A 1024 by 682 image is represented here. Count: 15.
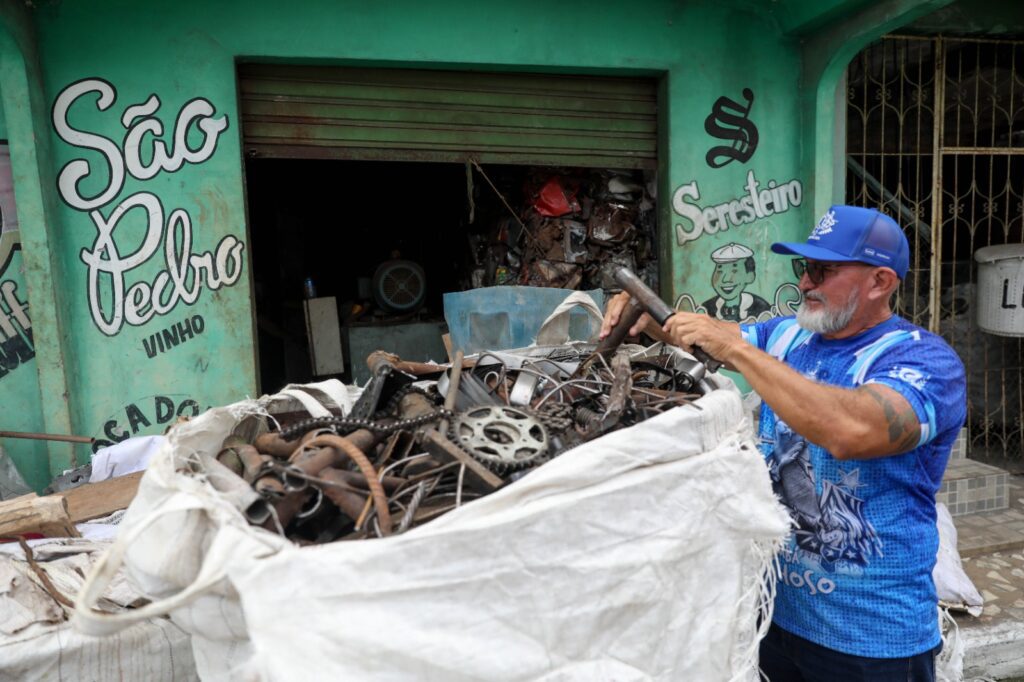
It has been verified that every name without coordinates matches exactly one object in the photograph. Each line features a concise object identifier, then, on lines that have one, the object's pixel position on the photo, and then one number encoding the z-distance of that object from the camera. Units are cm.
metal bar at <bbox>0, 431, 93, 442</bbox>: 357
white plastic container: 536
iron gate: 546
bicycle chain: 149
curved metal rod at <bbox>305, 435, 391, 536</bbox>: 123
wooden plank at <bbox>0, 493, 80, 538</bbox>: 219
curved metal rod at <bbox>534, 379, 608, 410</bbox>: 176
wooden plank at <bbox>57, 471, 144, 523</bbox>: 286
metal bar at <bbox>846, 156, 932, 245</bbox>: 533
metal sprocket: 139
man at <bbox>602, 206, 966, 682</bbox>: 167
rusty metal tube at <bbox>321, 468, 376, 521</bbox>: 128
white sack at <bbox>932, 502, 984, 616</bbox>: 356
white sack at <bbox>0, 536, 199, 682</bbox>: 179
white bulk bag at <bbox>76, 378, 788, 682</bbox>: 106
